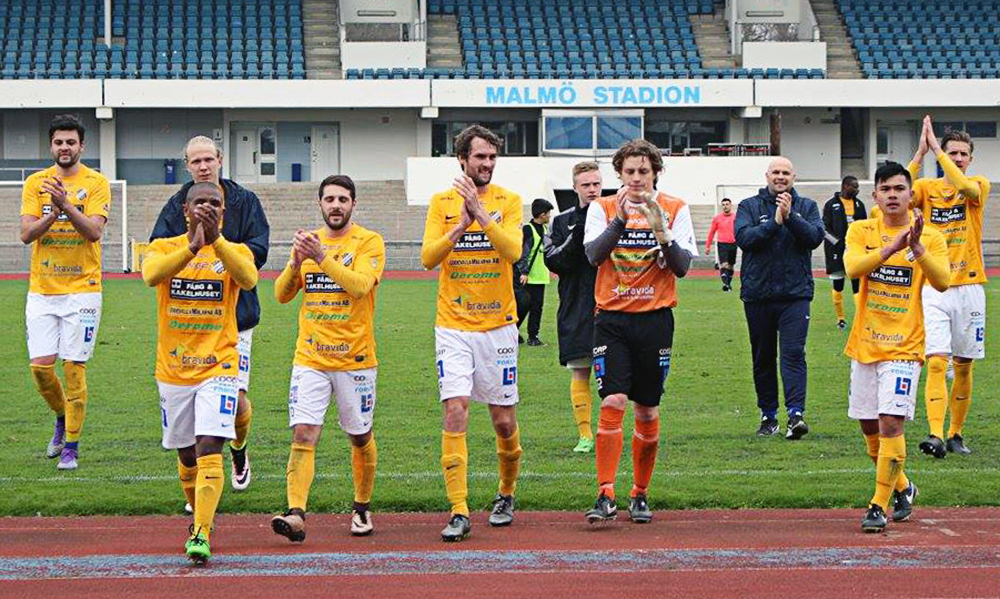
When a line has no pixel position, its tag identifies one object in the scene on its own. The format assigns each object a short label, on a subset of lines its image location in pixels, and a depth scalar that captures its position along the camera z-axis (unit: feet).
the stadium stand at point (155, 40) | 153.07
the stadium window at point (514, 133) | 159.22
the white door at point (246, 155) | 159.02
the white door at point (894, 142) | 162.91
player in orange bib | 27.14
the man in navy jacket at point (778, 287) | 37.40
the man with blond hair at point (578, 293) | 33.04
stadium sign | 152.05
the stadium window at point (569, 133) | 151.43
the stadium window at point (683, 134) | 159.94
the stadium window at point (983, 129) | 163.32
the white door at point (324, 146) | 159.74
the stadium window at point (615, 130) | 152.15
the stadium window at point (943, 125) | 162.08
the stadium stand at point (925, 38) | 158.51
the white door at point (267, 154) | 159.43
